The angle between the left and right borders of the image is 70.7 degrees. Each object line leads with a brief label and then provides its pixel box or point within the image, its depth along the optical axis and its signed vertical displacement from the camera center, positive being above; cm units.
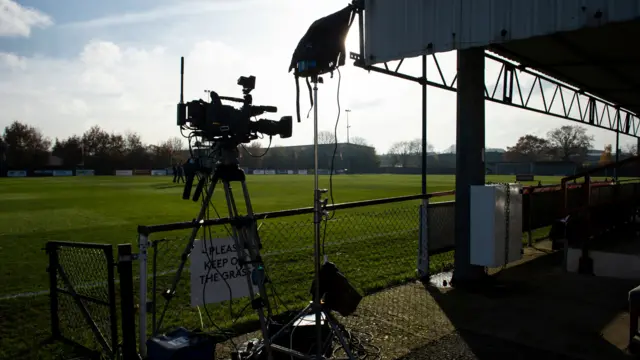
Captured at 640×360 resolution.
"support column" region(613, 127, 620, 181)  1837 +96
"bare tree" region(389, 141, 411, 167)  12838 +189
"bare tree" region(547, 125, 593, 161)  8925 +415
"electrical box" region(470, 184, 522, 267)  612 -85
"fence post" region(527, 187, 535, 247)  954 -104
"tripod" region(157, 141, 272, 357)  338 -40
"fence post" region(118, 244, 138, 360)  334 -100
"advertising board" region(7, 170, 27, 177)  7584 -83
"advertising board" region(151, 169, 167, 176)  8512 -102
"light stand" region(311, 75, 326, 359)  333 -42
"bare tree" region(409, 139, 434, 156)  13425 +518
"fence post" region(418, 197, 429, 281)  653 -119
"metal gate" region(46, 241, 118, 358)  411 -135
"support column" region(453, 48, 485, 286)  630 +28
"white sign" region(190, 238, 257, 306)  374 -91
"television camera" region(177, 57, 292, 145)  333 +35
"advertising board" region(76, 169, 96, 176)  8188 -84
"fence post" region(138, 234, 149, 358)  348 -89
